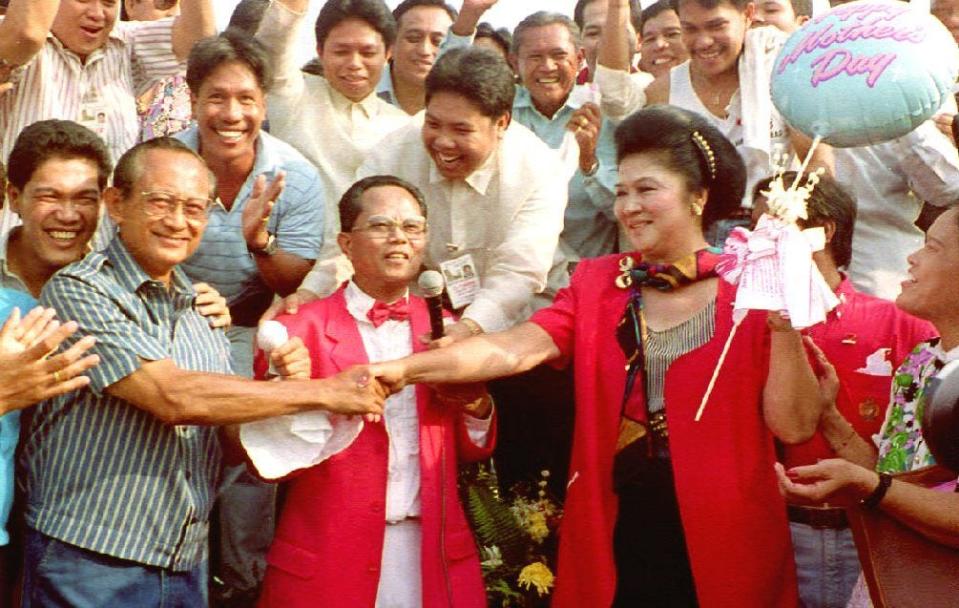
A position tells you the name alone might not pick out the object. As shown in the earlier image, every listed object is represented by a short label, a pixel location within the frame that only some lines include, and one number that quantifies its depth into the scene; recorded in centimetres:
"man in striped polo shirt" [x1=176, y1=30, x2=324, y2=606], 458
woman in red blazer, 354
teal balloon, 361
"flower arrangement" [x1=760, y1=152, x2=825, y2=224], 339
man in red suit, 374
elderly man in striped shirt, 340
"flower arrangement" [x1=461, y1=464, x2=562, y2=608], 439
